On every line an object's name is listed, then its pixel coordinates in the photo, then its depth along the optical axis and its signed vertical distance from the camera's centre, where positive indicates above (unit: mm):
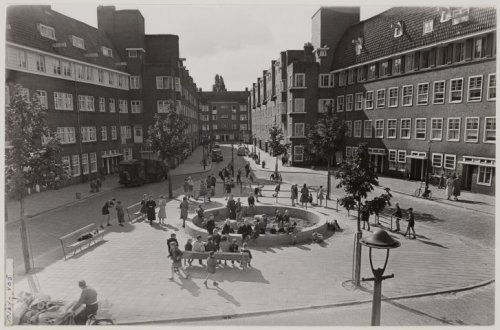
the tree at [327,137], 26562 -301
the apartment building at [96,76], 29828 +5893
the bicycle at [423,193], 26453 -4646
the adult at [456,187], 25516 -3882
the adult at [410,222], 16859 -4267
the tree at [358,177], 13578 -1678
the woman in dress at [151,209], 19625 -4182
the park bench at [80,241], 15179 -4987
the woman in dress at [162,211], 19812 -4330
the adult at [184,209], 19289 -4119
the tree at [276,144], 40688 -1244
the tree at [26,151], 12727 -638
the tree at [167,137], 28734 -294
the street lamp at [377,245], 7008 -2215
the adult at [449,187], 25688 -3959
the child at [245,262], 13435 -4745
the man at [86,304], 9148 -4431
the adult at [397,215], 18238 -4291
